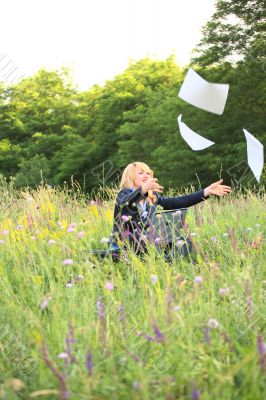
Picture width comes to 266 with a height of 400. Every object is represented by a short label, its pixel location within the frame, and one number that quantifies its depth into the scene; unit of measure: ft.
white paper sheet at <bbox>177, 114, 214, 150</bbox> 15.42
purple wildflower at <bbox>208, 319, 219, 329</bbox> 7.39
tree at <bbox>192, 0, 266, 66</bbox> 76.84
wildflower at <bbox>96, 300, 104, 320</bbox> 7.35
